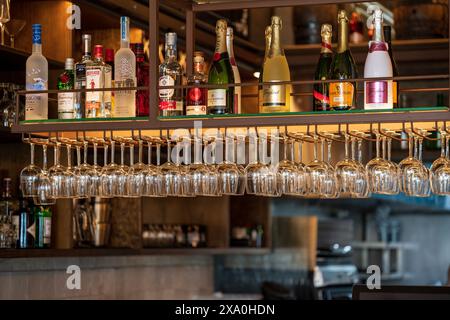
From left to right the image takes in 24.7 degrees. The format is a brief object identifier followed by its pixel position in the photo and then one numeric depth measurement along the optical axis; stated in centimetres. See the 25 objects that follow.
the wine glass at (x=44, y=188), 327
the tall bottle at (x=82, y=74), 326
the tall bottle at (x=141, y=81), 340
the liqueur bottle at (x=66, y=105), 324
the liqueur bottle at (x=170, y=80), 318
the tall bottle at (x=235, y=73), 329
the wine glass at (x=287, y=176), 308
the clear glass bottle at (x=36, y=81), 326
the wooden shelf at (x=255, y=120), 283
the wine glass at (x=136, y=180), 319
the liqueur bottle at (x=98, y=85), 324
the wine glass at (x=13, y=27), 390
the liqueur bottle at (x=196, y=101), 314
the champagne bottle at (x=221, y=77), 312
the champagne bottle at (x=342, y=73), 304
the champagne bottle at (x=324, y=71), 312
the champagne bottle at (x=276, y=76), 312
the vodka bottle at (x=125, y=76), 320
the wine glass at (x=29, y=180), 331
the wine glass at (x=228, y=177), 313
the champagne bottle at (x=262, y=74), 321
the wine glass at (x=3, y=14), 382
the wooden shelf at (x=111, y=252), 389
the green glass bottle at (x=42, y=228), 415
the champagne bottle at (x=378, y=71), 292
